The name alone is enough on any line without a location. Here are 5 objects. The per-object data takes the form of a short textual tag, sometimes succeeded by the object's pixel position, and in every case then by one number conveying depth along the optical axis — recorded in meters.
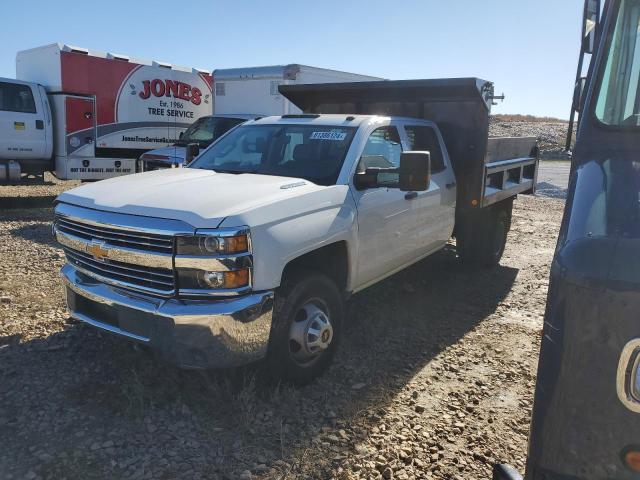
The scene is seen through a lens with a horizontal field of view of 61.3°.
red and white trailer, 11.41
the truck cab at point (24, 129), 10.69
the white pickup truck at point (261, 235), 3.14
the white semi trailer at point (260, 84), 11.91
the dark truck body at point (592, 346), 1.65
